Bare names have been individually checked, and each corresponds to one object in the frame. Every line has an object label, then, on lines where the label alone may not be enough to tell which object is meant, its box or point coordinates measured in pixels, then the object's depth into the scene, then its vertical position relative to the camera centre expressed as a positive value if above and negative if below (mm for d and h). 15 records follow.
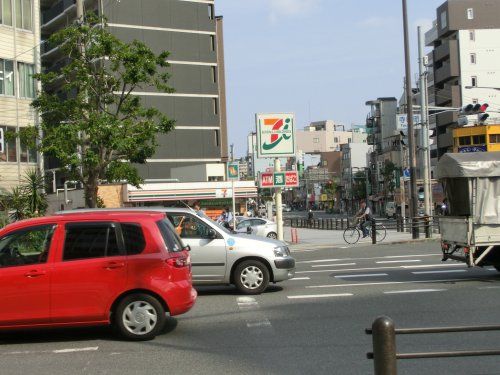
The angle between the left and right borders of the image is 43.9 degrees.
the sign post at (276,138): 27480 +2082
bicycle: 27688 -2372
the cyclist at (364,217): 28062 -1607
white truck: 13258 -735
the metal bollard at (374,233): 26531 -2230
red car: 8242 -1115
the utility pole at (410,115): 27609 +2938
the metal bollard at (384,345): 3861 -1028
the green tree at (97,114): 20094 +2671
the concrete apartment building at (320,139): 171625 +12123
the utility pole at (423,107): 31739 +3737
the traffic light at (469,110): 31344 +3459
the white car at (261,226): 32775 -2162
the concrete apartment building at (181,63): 65938 +13822
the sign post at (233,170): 28469 +736
